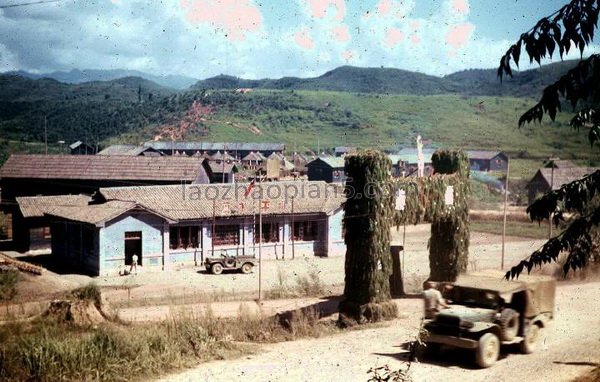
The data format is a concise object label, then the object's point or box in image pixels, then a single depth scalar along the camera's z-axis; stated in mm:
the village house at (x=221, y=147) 101938
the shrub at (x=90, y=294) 19244
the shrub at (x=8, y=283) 23711
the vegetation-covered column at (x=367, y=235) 19594
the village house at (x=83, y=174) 44062
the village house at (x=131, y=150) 80625
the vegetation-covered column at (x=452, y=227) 22984
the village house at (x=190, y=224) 30953
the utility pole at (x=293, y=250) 36344
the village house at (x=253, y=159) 95062
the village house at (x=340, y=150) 105250
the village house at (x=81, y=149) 90938
